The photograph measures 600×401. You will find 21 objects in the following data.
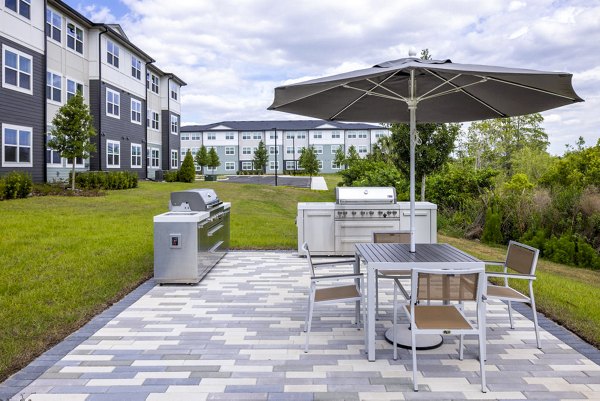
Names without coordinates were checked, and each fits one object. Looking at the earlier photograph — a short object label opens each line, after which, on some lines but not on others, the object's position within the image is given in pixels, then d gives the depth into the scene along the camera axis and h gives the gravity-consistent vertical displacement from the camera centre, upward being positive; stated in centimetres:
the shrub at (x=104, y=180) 2031 +15
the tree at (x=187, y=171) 3147 +86
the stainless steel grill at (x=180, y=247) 648 -87
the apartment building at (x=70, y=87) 1727 +446
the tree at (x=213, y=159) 5159 +278
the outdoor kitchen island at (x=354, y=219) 859 -62
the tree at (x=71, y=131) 1842 +203
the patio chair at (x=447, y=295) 346 -82
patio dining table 396 -66
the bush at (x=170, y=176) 3130 +51
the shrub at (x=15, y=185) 1522 -10
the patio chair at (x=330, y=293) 423 -101
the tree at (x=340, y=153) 5192 +380
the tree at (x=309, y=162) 4734 +231
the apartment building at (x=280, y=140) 6644 +627
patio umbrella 393 +96
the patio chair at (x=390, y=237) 572 -63
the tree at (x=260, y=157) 5891 +340
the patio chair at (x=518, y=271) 432 -80
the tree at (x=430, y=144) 1208 +107
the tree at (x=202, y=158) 4738 +264
